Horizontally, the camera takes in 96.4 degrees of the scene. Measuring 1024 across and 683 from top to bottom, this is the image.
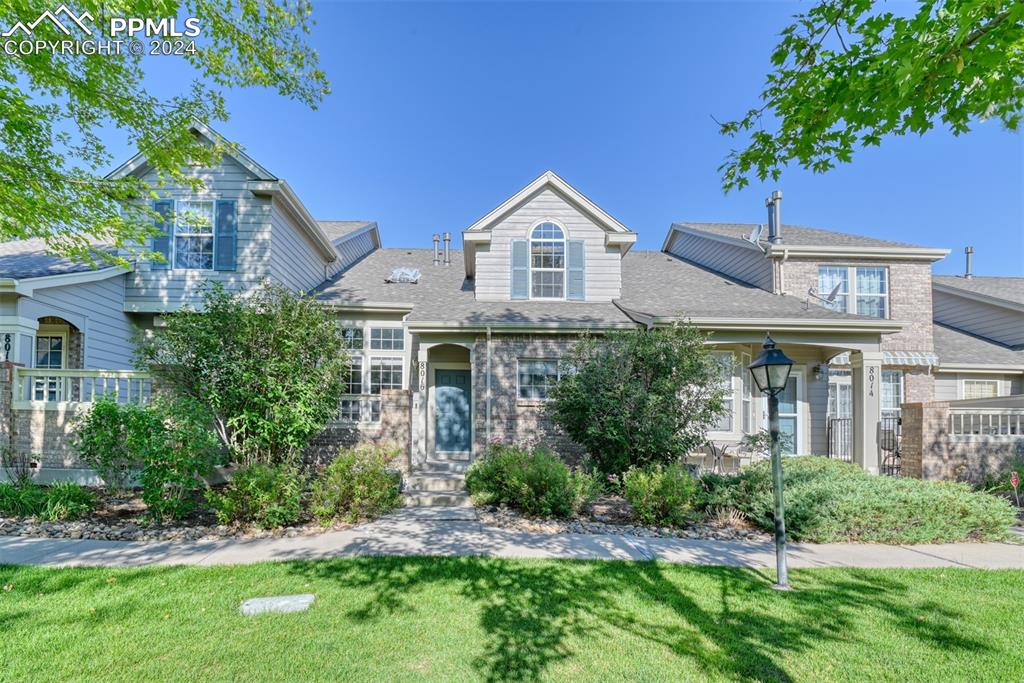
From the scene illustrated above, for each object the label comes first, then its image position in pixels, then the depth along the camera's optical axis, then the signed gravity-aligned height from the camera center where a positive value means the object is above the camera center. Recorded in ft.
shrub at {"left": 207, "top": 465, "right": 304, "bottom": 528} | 20.33 -6.77
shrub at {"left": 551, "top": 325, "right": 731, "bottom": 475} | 26.22 -2.78
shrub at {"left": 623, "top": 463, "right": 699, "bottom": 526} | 21.68 -7.01
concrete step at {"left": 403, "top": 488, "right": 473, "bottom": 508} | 26.25 -8.76
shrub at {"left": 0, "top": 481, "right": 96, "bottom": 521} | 21.25 -7.32
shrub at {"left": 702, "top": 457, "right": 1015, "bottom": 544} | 19.89 -7.14
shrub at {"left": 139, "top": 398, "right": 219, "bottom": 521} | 20.59 -5.03
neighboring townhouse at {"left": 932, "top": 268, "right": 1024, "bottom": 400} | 41.55 +1.48
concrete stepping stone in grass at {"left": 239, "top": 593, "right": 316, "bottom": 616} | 12.77 -7.29
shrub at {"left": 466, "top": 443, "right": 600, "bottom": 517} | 22.90 -7.02
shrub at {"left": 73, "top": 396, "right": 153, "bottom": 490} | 21.18 -4.05
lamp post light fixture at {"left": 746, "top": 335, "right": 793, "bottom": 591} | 16.08 -1.08
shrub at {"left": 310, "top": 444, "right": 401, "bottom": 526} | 21.45 -6.74
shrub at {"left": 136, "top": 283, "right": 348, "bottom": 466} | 24.08 -1.11
